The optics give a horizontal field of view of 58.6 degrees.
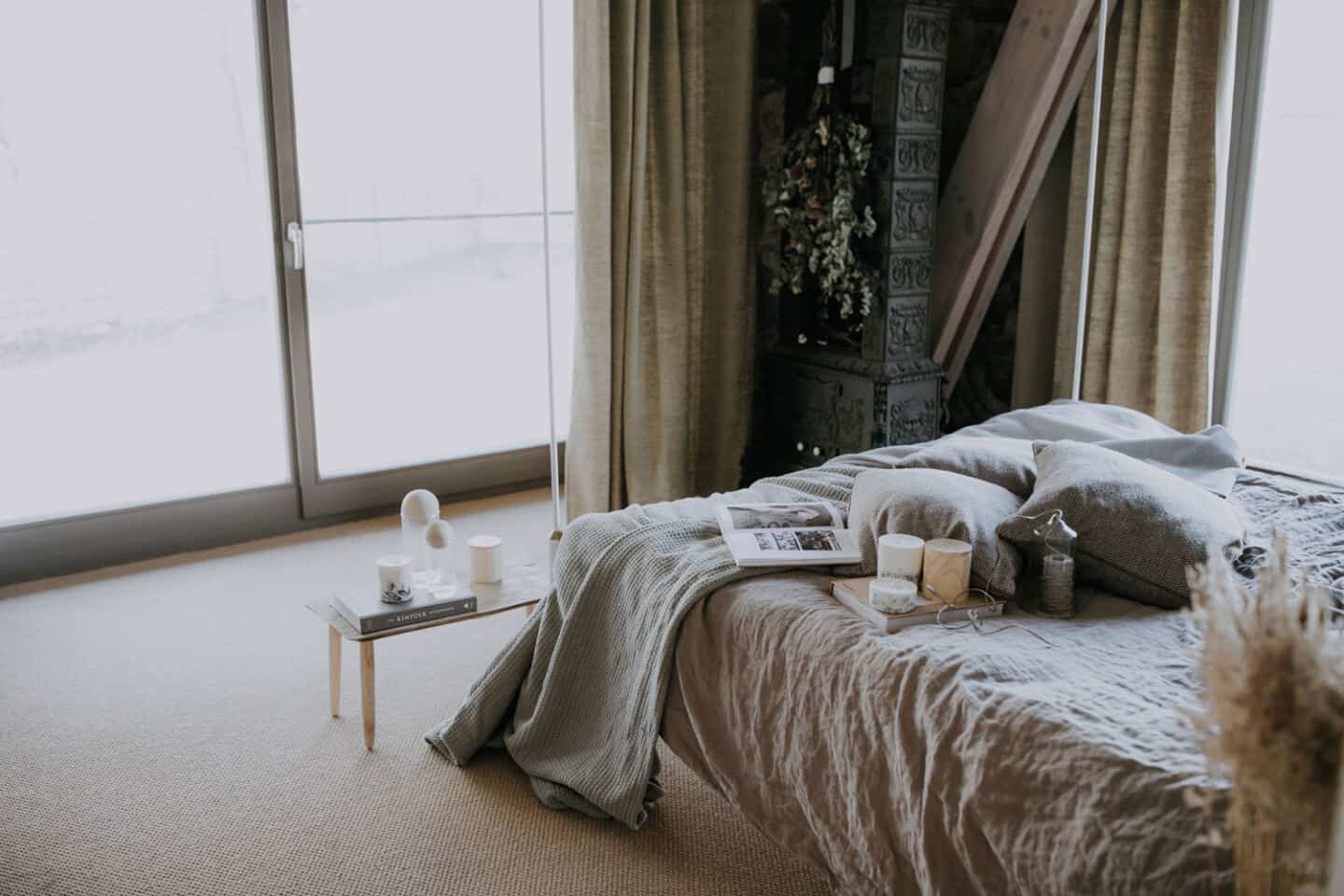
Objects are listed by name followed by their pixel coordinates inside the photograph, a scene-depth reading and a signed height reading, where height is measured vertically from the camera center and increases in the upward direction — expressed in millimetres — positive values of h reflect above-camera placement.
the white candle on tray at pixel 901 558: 1971 -605
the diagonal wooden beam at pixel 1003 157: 3541 +77
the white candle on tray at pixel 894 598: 1873 -635
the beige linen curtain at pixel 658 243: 3844 -195
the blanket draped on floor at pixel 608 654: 2129 -869
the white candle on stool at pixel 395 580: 2452 -797
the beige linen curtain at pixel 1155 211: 3535 -86
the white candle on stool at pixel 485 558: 2600 -796
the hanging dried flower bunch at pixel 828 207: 3660 -76
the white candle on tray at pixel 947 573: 1944 -621
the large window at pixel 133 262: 3400 -227
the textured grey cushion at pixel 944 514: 2010 -565
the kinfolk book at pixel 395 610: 2381 -839
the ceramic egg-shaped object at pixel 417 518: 2578 -703
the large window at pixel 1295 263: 3459 -238
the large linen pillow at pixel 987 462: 2336 -540
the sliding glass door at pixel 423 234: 3855 -167
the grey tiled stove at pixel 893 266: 3561 -255
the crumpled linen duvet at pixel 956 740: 1426 -740
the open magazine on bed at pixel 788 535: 2094 -627
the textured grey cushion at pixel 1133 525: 1988 -572
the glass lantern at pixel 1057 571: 1957 -622
